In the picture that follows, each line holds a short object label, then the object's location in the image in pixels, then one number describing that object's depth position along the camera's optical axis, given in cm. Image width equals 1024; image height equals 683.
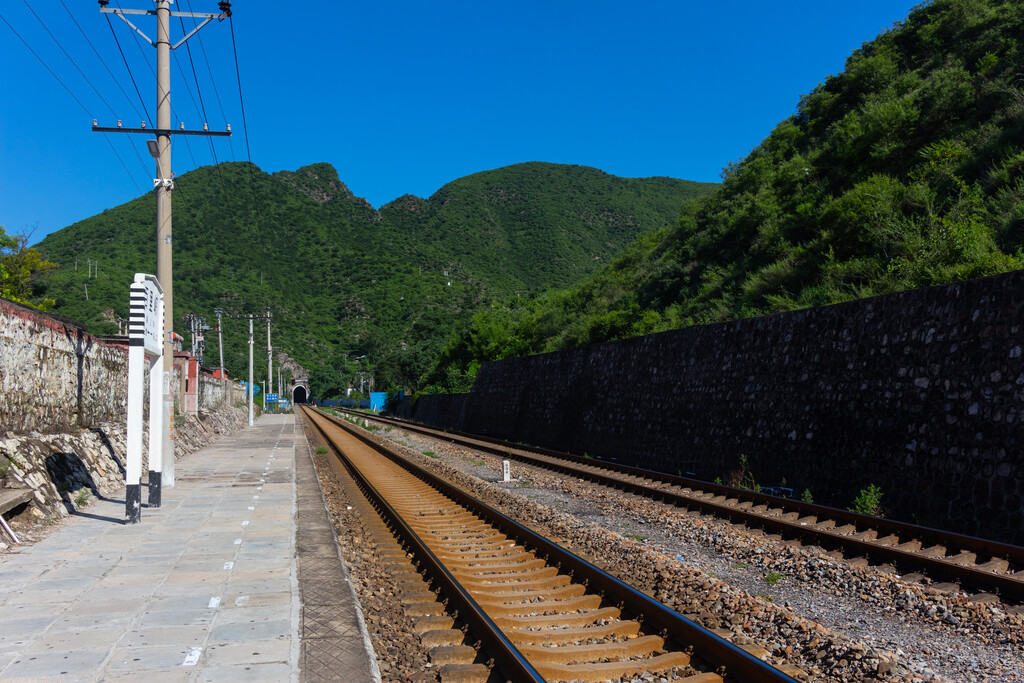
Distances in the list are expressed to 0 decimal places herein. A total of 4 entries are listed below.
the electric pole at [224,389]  5861
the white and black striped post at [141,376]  1019
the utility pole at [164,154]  1441
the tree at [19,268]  4175
